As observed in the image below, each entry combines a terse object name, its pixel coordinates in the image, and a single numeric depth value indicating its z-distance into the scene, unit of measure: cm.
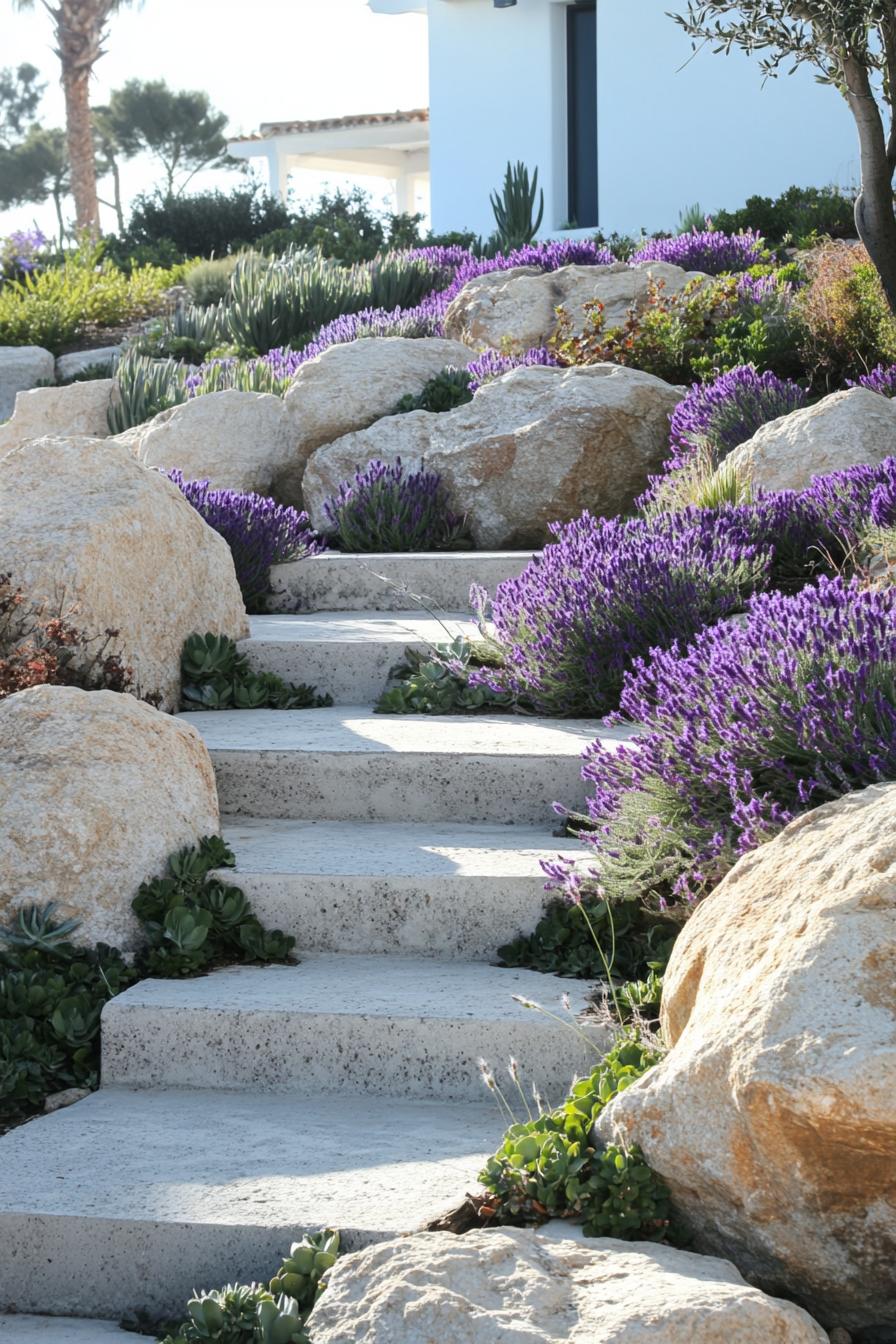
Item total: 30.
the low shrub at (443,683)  524
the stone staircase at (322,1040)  296
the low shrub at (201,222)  2103
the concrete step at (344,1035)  344
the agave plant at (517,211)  1645
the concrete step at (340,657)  562
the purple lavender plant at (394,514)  723
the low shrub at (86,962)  364
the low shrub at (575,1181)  268
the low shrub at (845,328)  852
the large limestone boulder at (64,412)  1006
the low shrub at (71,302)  1470
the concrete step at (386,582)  655
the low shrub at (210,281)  1570
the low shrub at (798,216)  1362
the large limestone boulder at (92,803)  393
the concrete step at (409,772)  452
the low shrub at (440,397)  861
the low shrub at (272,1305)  253
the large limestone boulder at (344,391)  834
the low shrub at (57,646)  466
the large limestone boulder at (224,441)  805
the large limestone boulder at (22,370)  1346
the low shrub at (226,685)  546
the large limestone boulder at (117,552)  499
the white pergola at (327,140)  2759
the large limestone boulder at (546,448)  729
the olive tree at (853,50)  732
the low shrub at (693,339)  871
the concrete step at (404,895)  394
